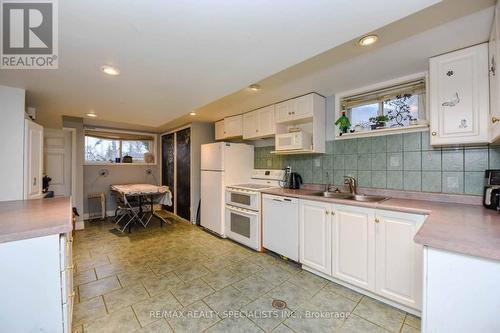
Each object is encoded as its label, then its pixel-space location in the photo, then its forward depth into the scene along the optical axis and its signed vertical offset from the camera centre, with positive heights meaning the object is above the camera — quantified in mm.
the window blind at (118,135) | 5098 +807
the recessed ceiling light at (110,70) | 1813 +858
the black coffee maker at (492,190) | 1607 -191
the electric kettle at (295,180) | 3146 -208
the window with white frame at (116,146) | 5121 +543
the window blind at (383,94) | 2242 +856
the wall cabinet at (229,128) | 3777 +742
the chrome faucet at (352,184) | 2574 -219
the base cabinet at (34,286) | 1085 -646
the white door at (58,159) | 4254 +156
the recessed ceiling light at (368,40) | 1530 +947
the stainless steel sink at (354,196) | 2350 -360
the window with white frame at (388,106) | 2260 +718
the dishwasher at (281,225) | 2594 -772
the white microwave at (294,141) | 2782 +351
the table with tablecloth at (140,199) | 4078 -726
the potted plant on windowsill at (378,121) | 2426 +529
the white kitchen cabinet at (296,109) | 2758 +804
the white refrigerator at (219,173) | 3625 -123
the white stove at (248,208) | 3045 -642
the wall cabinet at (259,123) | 3240 +702
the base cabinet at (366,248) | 1741 -787
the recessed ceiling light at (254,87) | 2491 +967
